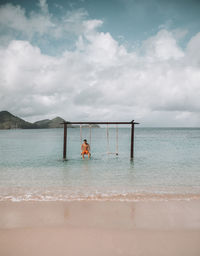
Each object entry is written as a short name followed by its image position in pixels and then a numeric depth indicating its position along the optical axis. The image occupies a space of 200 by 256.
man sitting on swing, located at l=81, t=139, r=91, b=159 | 16.11
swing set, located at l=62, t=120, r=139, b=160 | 14.52
